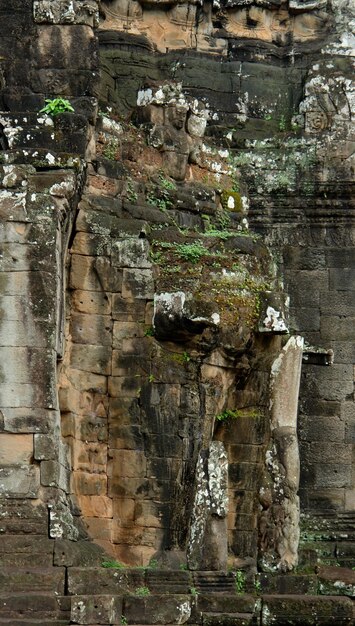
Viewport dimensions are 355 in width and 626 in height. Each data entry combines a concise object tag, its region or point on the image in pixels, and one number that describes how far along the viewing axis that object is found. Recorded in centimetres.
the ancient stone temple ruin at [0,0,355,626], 3850
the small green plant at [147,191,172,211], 4122
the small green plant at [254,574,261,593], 4100
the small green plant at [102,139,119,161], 4088
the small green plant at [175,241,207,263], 4059
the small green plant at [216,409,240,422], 4069
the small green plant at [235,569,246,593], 4069
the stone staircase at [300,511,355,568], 4272
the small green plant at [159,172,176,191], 4144
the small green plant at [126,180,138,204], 4097
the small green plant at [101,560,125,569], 3878
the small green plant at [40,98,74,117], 4009
